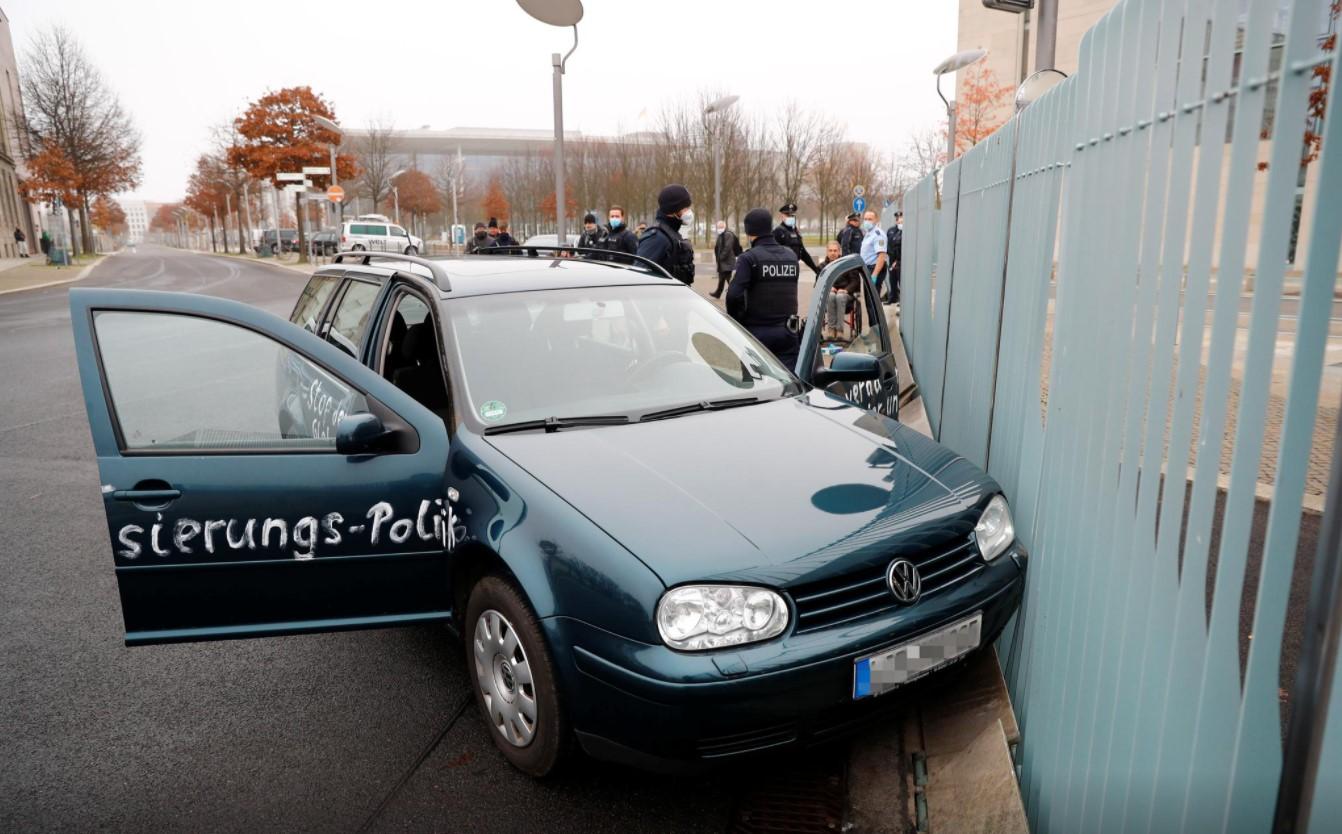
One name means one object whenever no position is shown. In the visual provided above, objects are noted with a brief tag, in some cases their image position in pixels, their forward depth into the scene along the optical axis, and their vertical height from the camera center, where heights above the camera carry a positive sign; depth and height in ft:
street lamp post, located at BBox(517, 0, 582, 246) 33.99 +8.36
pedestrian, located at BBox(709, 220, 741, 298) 53.78 -0.71
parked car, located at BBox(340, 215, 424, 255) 135.13 +0.56
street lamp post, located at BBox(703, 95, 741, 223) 78.44 +10.89
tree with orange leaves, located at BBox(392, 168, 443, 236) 237.04 +11.83
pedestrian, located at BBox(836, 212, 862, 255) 57.77 +0.13
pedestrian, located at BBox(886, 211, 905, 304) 58.75 -0.69
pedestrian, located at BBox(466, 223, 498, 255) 60.37 +0.00
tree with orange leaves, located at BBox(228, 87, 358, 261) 173.17 +19.06
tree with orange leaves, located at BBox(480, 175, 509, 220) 232.32 +9.45
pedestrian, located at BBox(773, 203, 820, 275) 40.98 +0.46
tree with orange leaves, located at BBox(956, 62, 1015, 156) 108.58 +16.57
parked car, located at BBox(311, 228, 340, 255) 162.11 -0.62
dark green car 8.28 -2.77
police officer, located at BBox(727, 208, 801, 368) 22.76 -1.24
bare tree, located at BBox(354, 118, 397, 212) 200.95 +16.31
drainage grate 9.20 -5.75
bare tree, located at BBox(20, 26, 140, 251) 160.04 +21.93
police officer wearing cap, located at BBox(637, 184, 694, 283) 27.40 +0.28
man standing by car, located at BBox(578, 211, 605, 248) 49.64 +0.35
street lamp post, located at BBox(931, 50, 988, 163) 40.40 +7.93
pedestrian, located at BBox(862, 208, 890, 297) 47.16 -0.50
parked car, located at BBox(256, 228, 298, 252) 217.36 -0.41
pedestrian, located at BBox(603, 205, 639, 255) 39.70 +0.19
